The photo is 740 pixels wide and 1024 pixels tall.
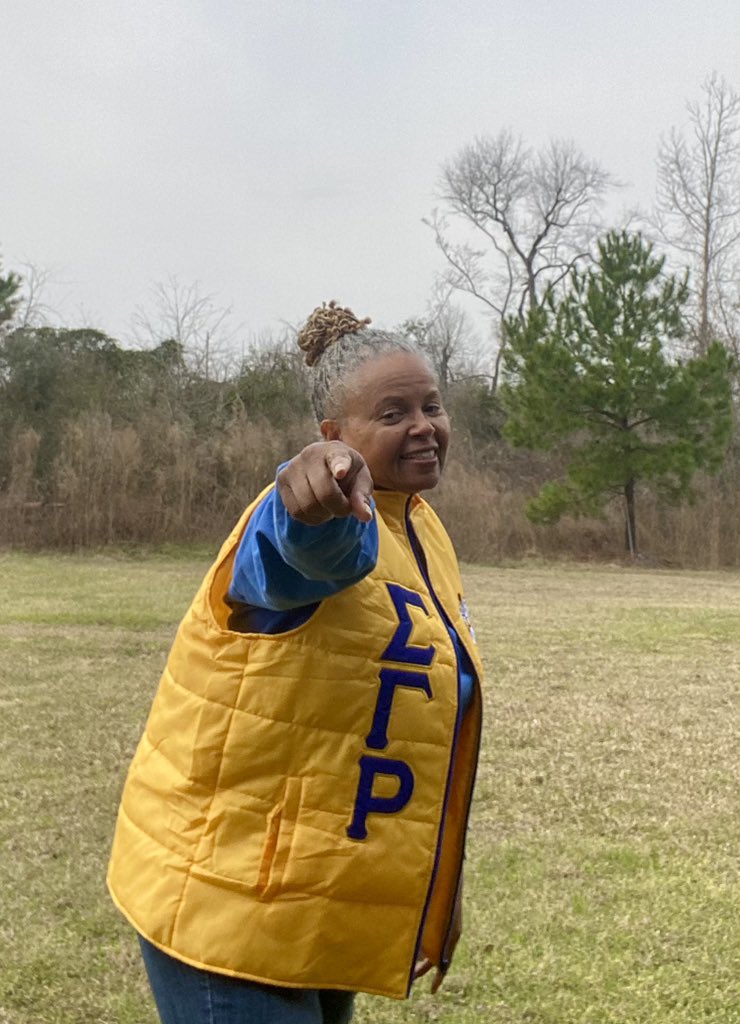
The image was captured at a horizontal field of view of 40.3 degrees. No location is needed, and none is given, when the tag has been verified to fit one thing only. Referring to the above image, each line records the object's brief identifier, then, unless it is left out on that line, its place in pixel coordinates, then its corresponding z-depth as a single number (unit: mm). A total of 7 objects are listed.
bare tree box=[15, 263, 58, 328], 22805
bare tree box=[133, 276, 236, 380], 23266
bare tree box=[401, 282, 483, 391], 29250
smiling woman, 1267
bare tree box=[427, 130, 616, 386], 32250
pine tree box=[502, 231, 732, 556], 19188
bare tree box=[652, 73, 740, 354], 27156
